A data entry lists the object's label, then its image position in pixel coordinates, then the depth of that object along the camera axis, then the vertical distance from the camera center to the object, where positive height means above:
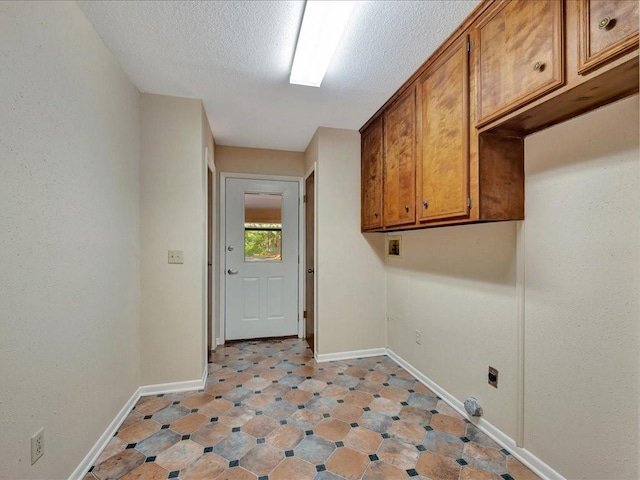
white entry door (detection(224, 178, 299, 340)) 3.56 -0.23
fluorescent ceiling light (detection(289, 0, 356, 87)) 1.45 +1.14
